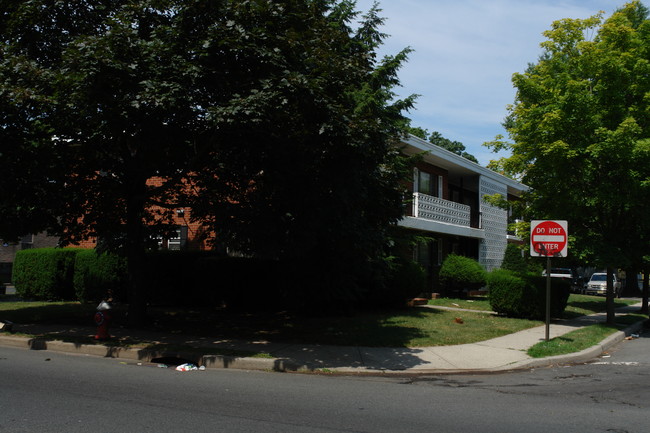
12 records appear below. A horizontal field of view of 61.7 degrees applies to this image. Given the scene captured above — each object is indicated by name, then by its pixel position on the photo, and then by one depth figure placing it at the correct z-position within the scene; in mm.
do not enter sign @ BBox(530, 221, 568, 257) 12109
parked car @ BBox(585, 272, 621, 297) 35916
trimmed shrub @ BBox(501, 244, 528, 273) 27375
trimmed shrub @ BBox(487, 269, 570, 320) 15758
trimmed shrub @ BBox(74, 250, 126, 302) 17328
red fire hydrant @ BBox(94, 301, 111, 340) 10617
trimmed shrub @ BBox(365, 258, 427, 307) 16641
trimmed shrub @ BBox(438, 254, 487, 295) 22344
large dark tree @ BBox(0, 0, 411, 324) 9000
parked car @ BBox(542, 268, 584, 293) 35253
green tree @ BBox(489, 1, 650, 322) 14086
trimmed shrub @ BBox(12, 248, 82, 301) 18547
